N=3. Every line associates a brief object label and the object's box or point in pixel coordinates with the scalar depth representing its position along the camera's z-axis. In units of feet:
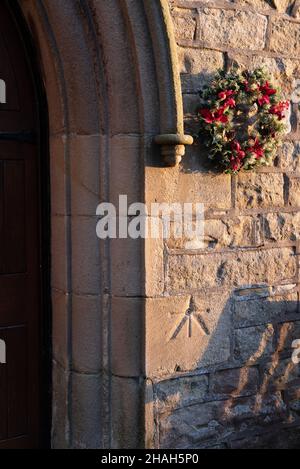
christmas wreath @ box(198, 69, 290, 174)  10.07
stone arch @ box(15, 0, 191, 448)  9.56
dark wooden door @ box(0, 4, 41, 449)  10.41
